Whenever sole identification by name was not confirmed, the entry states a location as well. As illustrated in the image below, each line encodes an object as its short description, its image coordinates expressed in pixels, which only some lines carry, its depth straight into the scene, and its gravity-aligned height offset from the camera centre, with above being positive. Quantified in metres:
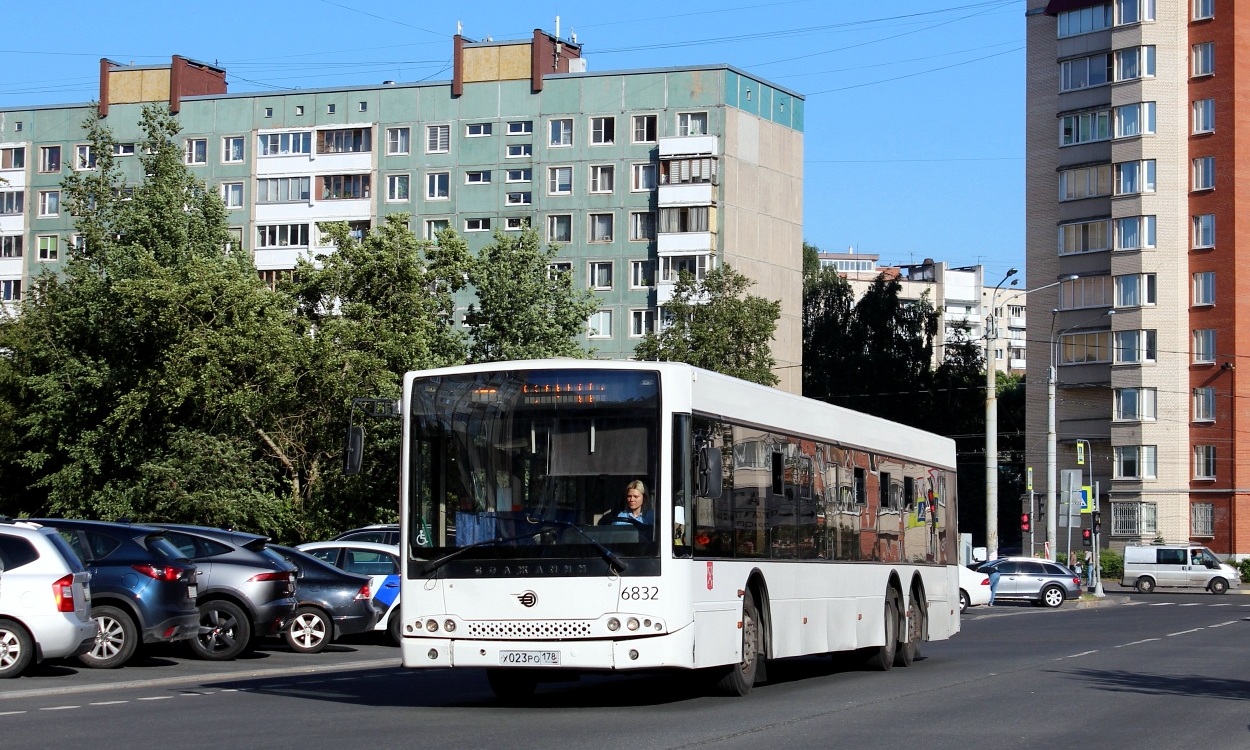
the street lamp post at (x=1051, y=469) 55.41 +0.62
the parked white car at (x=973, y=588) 43.72 -2.52
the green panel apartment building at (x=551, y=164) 82.25 +16.06
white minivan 65.50 -3.04
